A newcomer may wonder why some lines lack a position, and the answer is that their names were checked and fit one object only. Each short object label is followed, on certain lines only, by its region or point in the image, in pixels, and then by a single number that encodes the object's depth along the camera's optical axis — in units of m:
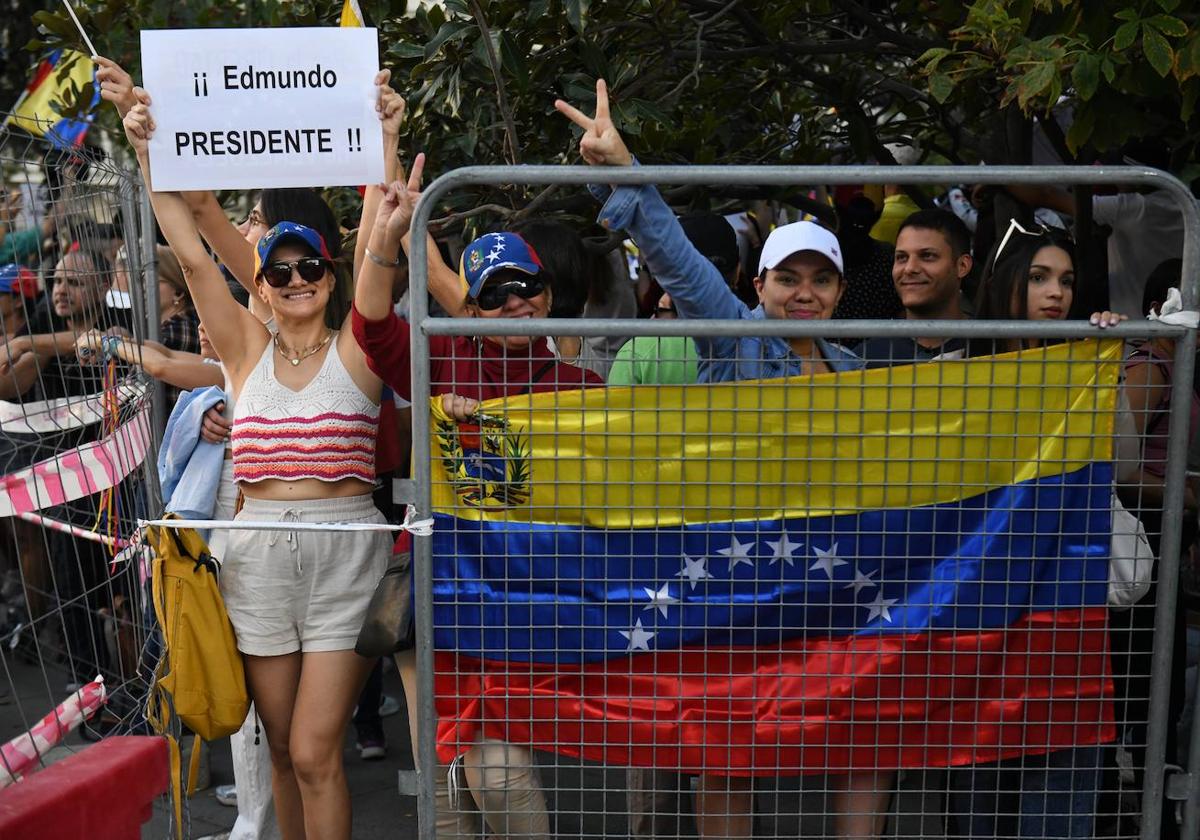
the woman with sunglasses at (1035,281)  4.18
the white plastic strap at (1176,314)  3.34
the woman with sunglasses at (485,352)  3.61
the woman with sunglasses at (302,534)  3.91
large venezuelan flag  3.44
